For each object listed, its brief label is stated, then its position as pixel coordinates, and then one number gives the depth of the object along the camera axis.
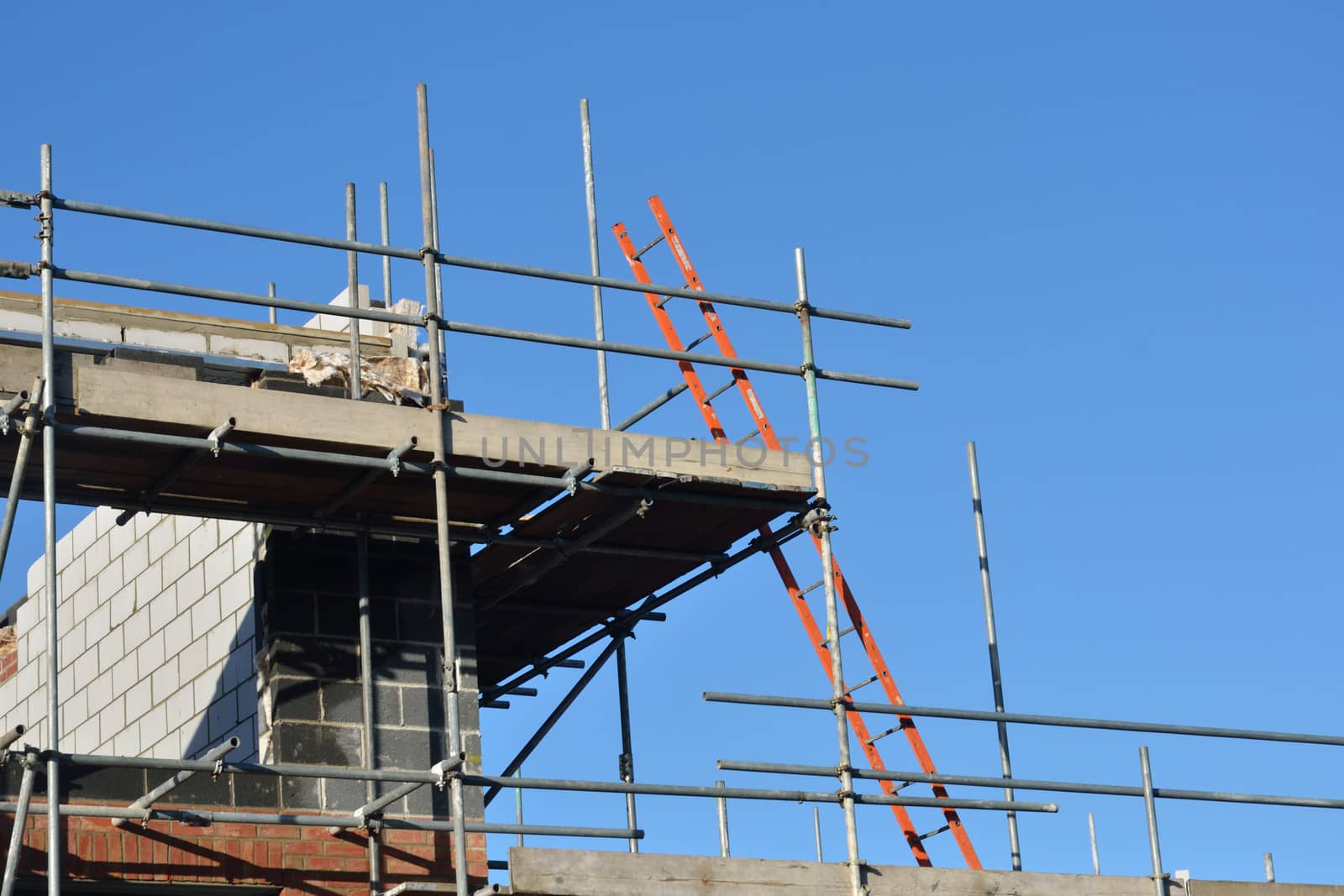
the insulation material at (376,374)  24.62
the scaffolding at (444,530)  19.86
